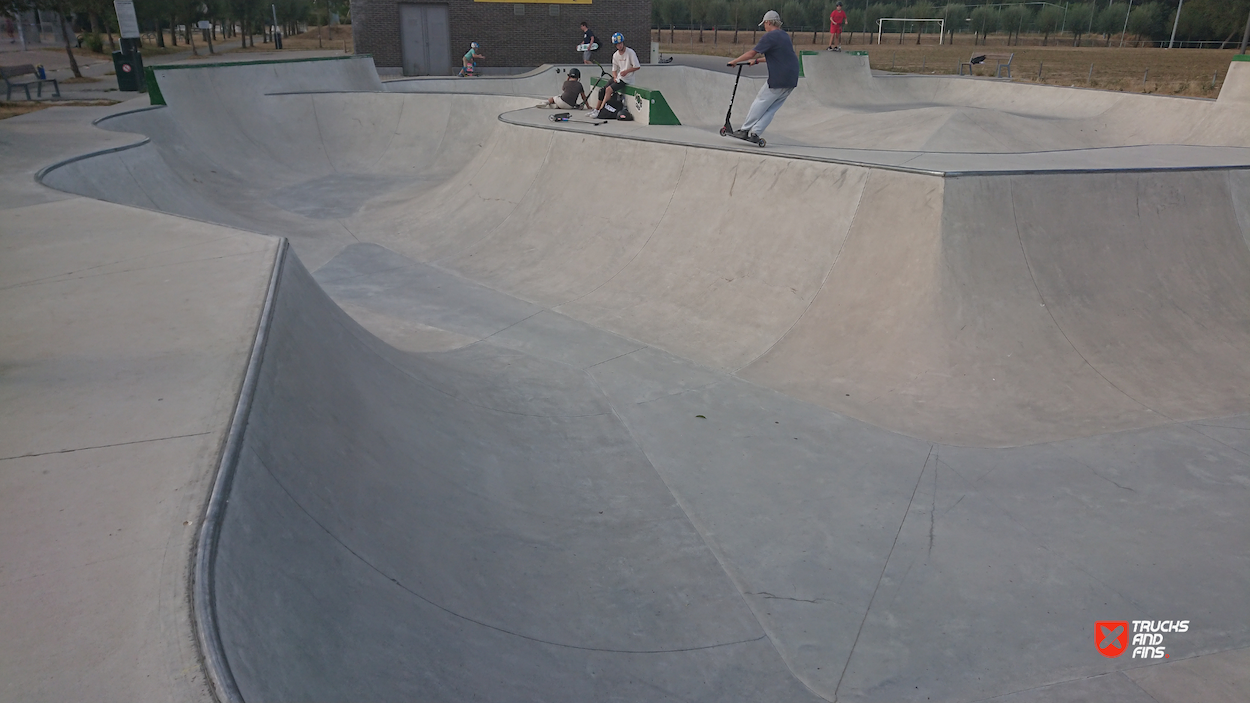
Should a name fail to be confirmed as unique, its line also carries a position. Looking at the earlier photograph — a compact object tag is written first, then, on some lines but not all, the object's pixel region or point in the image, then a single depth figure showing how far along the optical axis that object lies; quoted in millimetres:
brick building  29078
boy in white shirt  13597
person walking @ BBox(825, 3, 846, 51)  23078
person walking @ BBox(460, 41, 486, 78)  27844
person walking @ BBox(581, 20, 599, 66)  17212
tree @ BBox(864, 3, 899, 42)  73562
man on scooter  8438
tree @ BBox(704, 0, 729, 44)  71000
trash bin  19844
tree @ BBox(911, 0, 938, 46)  71250
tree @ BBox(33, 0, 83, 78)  20747
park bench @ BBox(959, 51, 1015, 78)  27766
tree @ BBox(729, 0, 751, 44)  69375
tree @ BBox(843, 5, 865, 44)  75500
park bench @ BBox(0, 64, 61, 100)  16797
